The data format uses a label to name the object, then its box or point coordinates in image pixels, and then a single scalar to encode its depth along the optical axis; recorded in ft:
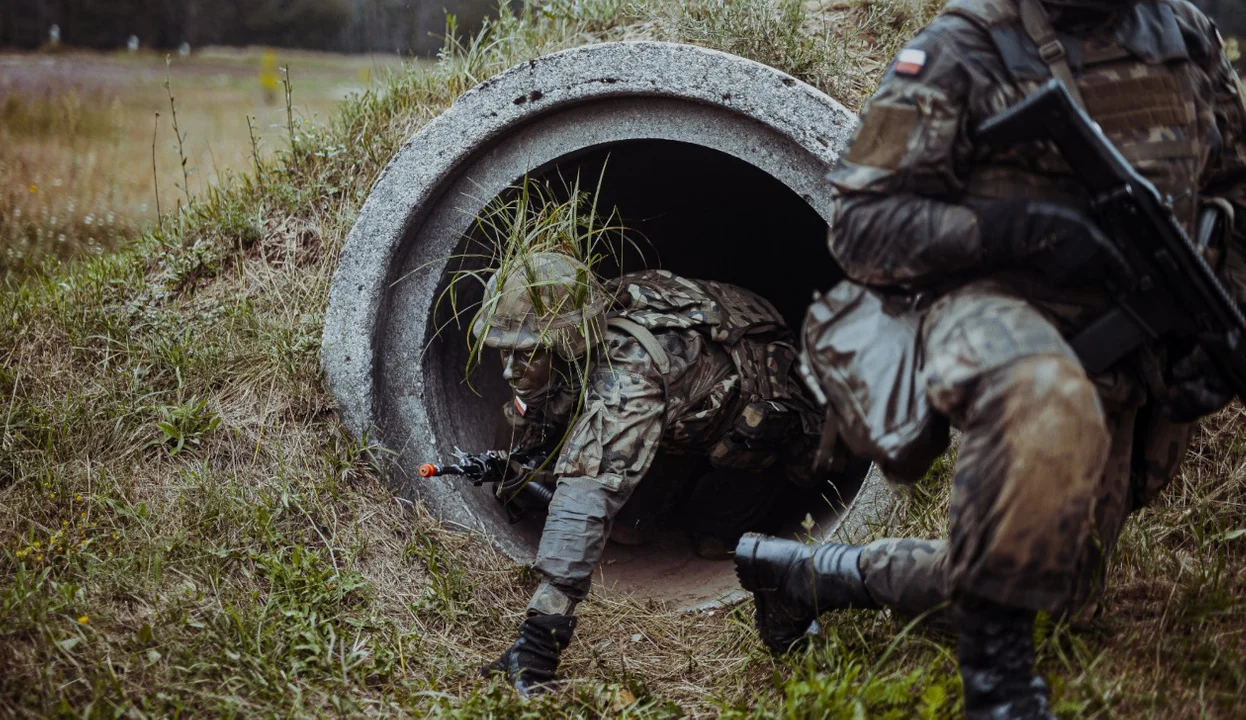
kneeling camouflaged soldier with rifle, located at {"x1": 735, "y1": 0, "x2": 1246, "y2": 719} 6.04
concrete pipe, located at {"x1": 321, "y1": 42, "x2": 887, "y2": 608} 11.16
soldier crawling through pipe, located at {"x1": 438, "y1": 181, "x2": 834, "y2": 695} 10.08
